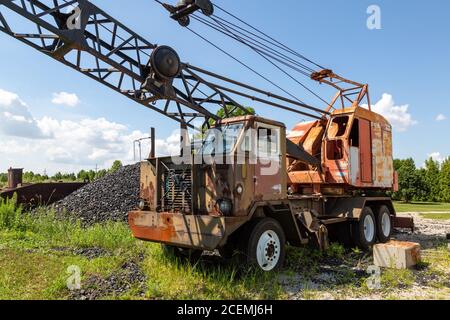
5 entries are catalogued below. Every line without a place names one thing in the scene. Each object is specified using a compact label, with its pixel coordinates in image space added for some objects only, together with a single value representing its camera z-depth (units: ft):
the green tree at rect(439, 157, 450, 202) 132.36
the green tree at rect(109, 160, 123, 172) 113.60
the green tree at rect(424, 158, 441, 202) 135.13
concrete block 24.06
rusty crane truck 20.34
